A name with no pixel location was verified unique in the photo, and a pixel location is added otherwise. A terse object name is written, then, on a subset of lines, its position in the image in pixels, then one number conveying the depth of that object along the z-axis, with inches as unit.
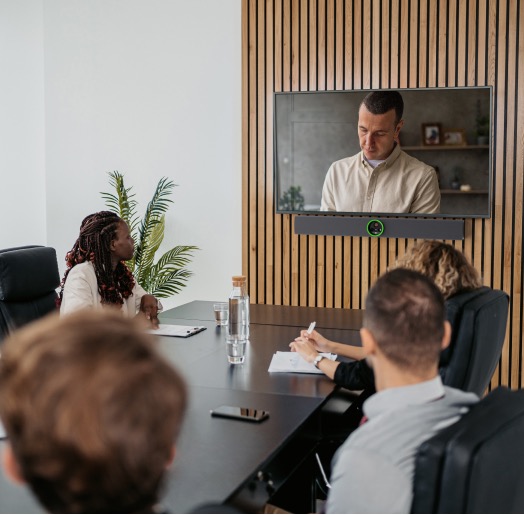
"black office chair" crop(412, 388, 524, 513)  59.9
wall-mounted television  203.3
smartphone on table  93.8
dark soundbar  206.2
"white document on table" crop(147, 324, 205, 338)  143.1
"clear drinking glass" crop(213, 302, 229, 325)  152.2
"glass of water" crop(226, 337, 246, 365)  122.4
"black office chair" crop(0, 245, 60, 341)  149.8
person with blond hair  110.7
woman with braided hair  149.0
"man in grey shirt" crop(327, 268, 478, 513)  63.5
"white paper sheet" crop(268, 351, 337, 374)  117.6
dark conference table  73.6
